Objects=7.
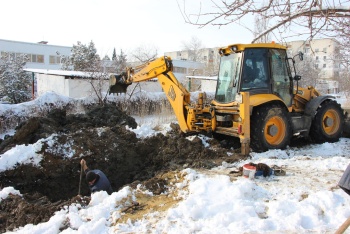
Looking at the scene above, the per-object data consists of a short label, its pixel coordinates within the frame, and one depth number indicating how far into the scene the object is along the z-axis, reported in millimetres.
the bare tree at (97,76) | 15727
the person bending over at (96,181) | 5788
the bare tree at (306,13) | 3982
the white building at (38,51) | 40594
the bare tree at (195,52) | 61503
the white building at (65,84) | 19406
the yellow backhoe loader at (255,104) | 7461
